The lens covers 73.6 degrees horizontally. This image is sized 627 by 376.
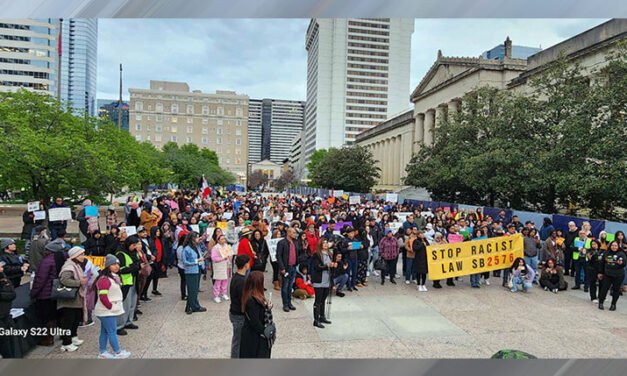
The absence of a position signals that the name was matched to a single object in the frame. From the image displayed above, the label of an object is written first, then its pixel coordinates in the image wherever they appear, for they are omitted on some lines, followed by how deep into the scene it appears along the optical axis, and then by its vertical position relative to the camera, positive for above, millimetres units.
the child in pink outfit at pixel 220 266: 9188 -1881
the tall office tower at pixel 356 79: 140125 +36223
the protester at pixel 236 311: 5043 -1556
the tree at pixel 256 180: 128500 +842
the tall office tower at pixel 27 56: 81500 +23792
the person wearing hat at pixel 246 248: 8895 -1457
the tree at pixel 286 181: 124500 +711
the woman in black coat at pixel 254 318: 4719 -1538
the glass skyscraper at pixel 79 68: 160262 +44771
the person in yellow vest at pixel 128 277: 7098 -1683
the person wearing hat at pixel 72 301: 6332 -1914
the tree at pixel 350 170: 59375 +2161
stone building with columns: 45188 +11766
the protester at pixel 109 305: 6020 -1850
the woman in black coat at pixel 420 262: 11031 -1962
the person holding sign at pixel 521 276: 11078 -2268
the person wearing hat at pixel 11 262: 6805 -1441
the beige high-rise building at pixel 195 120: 112875 +16858
